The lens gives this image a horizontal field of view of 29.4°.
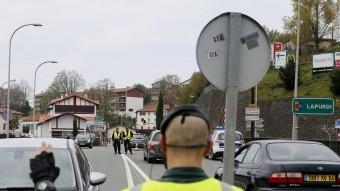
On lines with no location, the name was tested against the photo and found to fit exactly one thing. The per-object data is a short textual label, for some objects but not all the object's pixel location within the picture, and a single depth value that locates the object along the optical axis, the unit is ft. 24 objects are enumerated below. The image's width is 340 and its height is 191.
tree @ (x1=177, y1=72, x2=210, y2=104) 376.89
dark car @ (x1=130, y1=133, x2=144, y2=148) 202.18
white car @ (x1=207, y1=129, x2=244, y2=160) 108.45
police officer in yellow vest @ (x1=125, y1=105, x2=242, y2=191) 8.87
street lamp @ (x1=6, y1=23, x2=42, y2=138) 154.18
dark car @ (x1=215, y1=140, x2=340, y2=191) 32.94
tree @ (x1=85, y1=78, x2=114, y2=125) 449.06
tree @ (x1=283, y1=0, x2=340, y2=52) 277.44
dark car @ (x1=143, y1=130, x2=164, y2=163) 92.27
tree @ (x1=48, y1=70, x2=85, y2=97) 470.80
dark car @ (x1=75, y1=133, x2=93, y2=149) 214.07
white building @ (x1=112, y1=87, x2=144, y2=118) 646.74
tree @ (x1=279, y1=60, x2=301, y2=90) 248.93
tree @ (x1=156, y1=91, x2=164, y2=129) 427.33
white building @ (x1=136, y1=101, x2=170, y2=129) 606.96
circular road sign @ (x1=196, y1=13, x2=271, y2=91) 23.67
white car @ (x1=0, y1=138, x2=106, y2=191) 23.17
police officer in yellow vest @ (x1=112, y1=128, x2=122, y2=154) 122.72
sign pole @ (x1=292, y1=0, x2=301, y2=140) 110.24
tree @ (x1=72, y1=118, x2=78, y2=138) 354.04
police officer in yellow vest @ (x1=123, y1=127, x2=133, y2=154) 124.36
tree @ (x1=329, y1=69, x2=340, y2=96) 215.31
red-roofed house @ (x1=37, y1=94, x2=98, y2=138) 430.61
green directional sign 79.20
